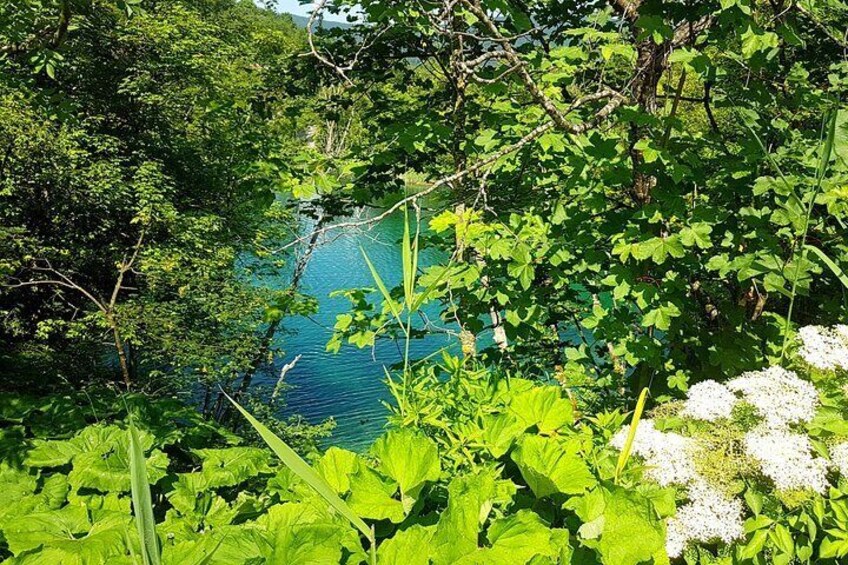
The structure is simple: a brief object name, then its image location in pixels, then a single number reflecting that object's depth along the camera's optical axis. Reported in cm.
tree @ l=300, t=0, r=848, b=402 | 211
